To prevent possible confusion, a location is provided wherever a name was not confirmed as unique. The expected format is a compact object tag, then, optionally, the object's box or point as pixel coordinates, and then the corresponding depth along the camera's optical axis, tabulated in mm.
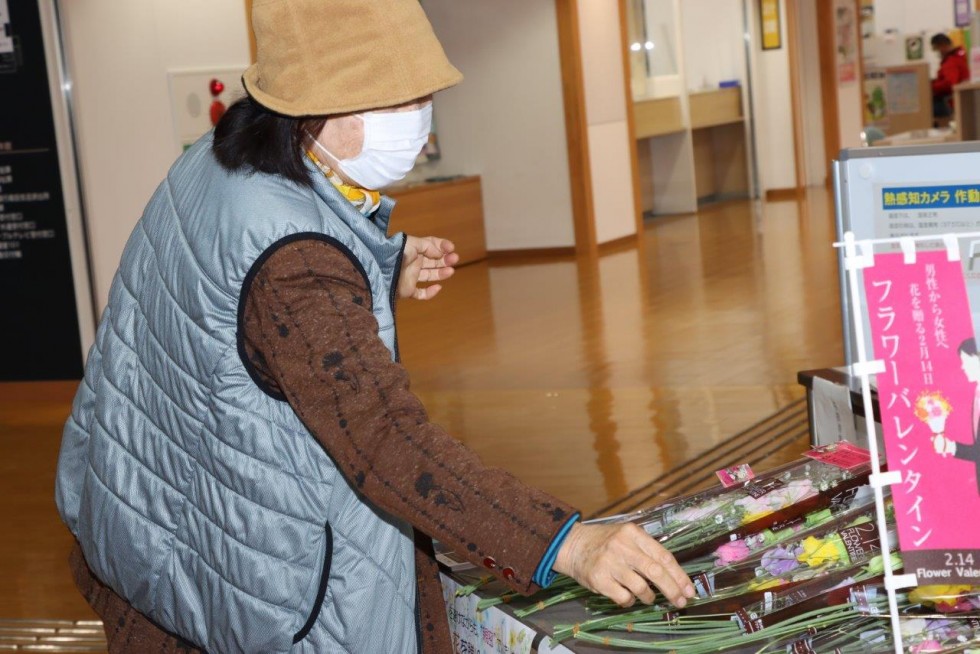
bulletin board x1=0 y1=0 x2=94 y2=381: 6141
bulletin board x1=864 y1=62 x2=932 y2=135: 14617
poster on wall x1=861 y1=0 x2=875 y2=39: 18234
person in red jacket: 15023
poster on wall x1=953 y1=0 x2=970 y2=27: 19641
